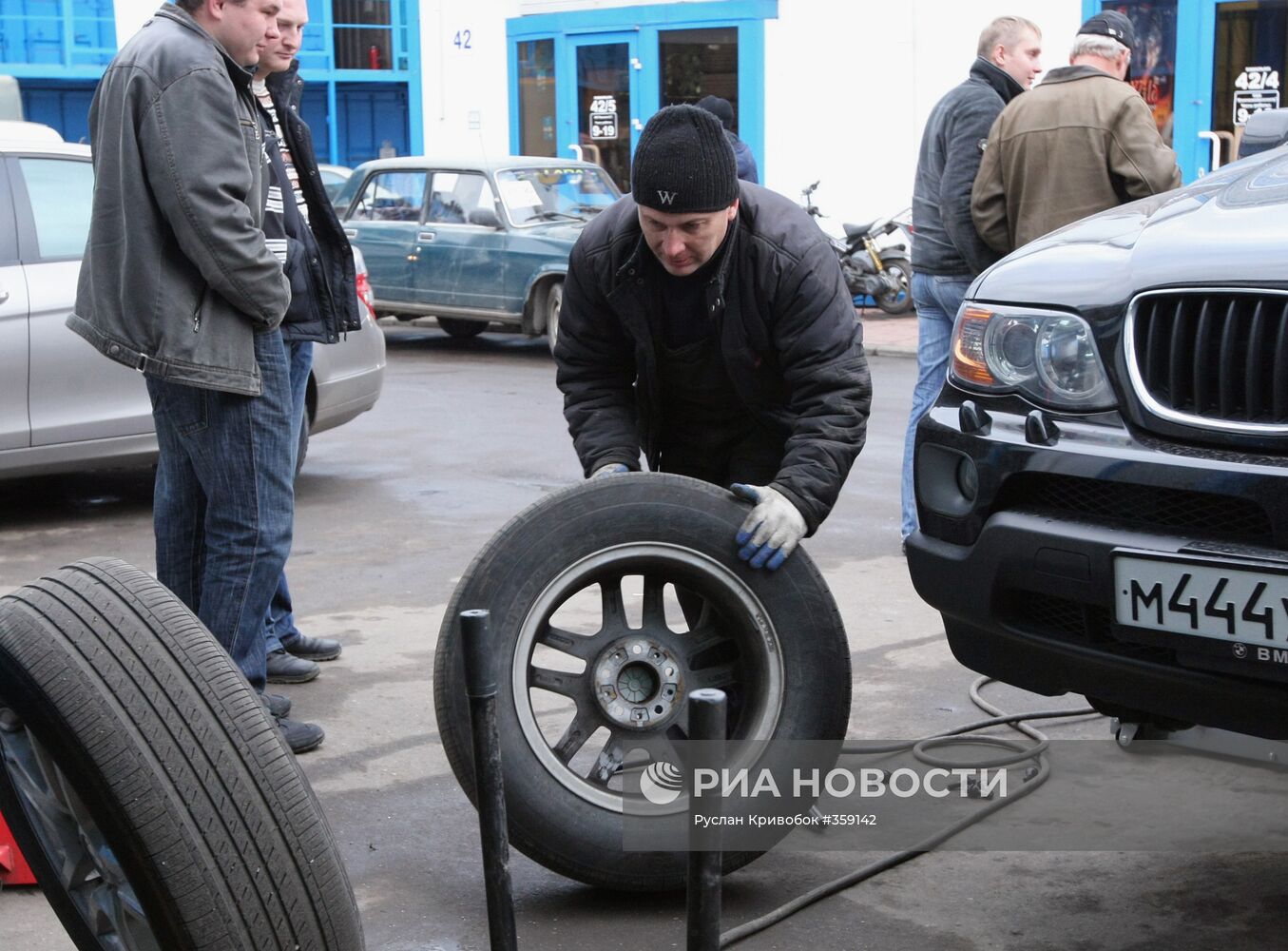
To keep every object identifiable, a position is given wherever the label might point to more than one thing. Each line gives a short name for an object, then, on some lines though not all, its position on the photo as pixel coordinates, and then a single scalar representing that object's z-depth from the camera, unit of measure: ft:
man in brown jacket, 18.43
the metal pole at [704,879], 7.63
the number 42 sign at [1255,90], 46.83
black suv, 9.07
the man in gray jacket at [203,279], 12.55
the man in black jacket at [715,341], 11.36
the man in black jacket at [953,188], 20.03
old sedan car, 42.96
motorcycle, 49.75
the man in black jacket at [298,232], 14.80
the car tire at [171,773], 7.80
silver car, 22.21
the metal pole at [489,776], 8.04
